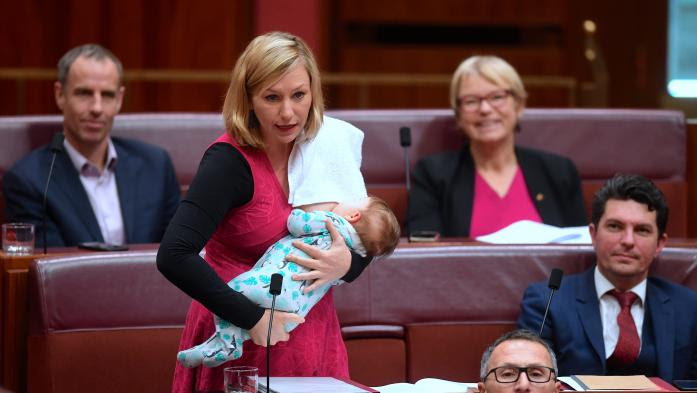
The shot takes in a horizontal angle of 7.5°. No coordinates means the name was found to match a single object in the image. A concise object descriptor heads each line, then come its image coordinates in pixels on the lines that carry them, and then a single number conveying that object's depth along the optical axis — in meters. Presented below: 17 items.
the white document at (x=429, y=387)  12.32
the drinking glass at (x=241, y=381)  12.02
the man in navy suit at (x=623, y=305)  12.84
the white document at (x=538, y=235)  13.31
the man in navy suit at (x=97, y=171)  13.50
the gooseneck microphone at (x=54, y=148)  13.31
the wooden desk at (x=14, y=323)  12.78
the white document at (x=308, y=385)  12.00
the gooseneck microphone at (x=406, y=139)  13.59
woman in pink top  13.75
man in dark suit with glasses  12.16
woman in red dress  12.08
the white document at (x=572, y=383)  12.26
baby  12.13
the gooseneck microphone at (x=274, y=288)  12.07
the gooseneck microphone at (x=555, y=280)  12.52
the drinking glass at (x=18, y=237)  12.97
